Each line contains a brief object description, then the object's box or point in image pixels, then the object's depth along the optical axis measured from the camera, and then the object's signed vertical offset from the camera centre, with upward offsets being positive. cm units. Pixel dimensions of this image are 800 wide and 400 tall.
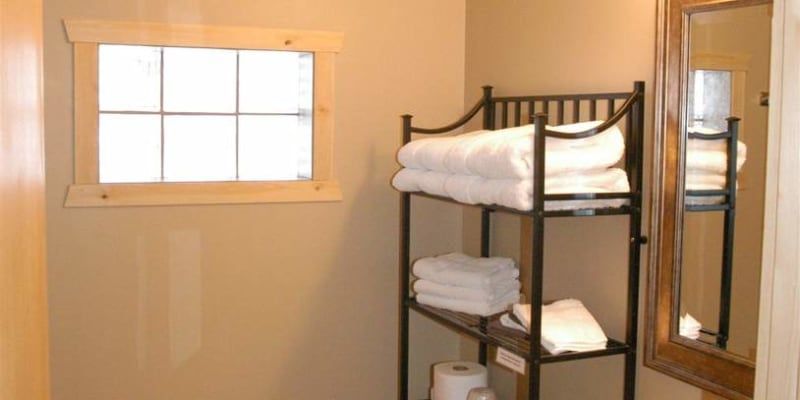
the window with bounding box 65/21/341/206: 294 +11
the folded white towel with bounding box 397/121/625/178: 220 -1
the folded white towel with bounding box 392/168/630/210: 222 -10
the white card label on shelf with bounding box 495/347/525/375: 235 -58
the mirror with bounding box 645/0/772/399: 196 -9
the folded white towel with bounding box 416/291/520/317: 268 -49
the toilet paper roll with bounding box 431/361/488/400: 288 -77
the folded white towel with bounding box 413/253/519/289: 271 -39
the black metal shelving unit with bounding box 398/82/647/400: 222 -18
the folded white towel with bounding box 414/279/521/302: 269 -45
